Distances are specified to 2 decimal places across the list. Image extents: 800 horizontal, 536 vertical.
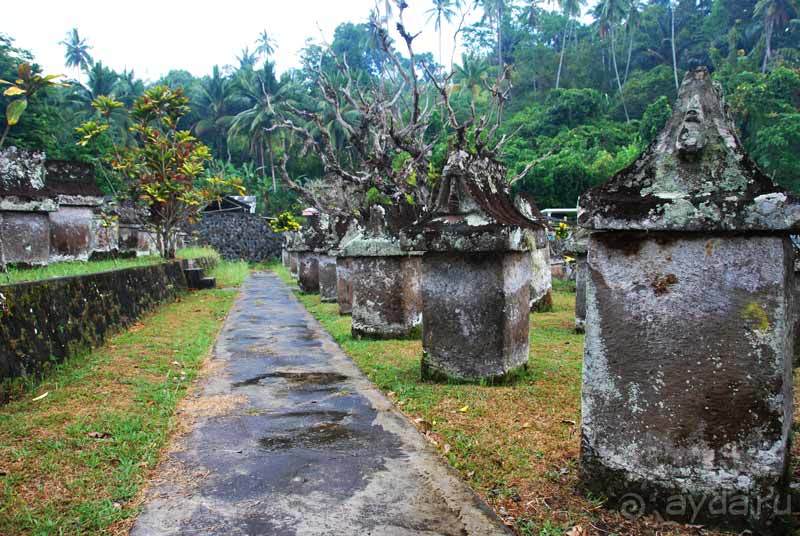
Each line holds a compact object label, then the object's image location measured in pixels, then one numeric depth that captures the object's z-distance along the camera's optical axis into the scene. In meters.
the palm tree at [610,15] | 50.84
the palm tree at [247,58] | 70.06
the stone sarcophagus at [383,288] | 8.56
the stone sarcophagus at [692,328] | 2.78
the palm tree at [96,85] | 45.41
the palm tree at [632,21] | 49.11
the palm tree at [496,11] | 54.47
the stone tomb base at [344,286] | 11.54
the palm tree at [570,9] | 56.34
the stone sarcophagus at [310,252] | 16.19
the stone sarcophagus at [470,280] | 5.49
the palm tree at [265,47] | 66.69
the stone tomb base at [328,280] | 14.27
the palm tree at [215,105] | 52.72
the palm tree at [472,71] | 44.19
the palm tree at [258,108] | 45.91
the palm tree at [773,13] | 38.59
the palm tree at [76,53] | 64.81
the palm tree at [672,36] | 43.00
